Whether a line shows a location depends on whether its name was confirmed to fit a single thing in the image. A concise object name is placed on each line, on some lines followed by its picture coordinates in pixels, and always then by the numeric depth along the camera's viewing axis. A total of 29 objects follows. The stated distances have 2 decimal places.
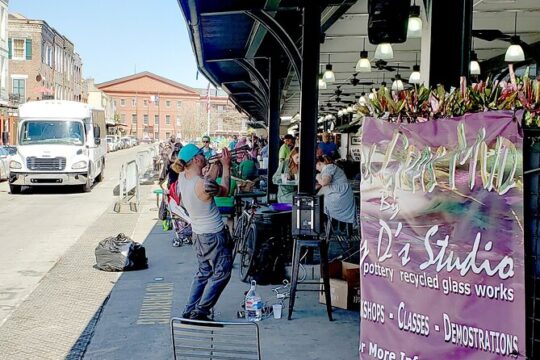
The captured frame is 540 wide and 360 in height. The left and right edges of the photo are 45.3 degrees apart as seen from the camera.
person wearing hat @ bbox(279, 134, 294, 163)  16.16
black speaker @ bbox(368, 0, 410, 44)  6.40
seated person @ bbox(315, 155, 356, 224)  9.37
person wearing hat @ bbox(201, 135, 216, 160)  18.05
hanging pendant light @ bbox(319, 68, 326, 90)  17.92
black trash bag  9.41
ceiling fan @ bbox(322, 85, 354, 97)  23.70
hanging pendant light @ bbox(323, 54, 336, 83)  15.47
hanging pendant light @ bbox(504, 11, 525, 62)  10.91
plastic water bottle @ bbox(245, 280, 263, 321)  6.73
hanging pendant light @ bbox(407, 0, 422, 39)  9.13
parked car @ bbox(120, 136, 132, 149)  78.43
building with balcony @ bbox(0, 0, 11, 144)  47.84
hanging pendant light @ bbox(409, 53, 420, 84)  14.92
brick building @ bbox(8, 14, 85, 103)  57.12
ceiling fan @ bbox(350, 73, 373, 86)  19.90
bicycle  8.42
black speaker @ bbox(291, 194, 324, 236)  6.82
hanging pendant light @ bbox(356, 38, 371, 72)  12.83
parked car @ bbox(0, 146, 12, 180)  25.75
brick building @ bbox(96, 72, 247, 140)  113.19
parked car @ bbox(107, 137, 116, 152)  64.71
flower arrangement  3.28
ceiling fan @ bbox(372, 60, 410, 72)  14.15
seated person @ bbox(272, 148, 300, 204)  11.02
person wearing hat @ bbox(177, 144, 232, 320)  6.14
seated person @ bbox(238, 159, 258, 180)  13.82
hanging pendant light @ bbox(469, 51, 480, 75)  13.11
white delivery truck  20.83
